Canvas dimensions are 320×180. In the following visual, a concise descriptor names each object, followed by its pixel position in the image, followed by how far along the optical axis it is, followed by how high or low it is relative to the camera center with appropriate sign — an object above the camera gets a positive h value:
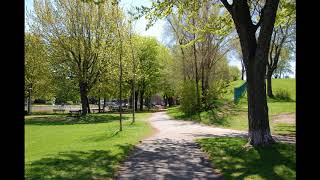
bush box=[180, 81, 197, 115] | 22.71 -0.29
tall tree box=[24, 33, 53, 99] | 26.22 +3.04
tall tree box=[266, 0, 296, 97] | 27.40 +5.73
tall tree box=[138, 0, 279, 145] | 8.52 +1.28
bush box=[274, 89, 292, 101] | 30.66 -0.11
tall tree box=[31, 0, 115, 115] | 25.10 +6.15
